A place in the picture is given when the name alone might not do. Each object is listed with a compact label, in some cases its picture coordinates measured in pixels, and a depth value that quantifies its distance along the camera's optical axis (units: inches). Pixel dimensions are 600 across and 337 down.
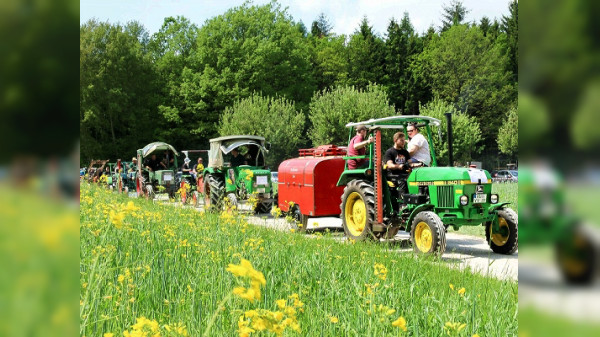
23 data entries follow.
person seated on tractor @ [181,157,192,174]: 728.3
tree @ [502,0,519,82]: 1875.0
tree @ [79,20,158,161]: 1706.4
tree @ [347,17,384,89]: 1979.6
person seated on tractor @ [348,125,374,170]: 365.7
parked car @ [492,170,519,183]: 1356.3
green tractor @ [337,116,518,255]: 296.8
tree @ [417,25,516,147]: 1786.4
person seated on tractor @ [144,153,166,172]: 752.3
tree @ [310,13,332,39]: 2834.6
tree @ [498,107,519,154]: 1556.3
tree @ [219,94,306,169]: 1443.2
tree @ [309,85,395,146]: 1450.5
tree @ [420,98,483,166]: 1549.0
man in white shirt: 329.1
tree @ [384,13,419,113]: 1937.7
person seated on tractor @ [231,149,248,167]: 584.1
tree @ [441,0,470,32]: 2295.8
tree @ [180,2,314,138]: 1802.4
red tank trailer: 388.8
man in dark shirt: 329.1
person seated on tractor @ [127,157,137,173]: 831.1
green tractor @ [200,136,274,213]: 547.8
